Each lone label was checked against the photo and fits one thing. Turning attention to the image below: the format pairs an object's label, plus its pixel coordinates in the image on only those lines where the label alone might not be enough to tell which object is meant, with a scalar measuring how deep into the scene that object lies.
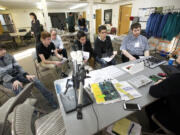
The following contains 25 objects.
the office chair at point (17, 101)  0.70
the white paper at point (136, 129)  1.03
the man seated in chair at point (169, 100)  0.76
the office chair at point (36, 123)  0.61
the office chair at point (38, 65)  2.10
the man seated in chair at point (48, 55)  1.95
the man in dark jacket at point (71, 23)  4.62
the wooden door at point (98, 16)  7.18
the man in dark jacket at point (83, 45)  1.94
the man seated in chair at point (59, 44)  2.72
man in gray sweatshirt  1.40
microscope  0.62
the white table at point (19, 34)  5.66
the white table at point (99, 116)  0.70
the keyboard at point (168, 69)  1.24
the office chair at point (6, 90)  1.30
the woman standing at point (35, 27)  3.59
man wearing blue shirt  1.99
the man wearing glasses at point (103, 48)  2.01
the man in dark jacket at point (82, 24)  5.22
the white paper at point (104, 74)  1.20
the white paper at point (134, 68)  1.34
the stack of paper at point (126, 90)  0.95
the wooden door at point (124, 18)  4.97
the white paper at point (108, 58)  2.04
